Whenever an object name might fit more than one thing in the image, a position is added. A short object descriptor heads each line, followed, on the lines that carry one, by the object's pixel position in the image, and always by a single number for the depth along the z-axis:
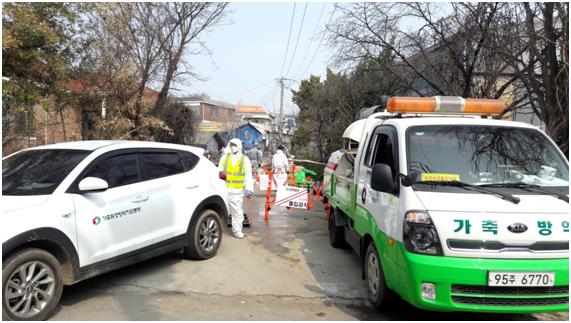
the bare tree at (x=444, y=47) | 9.85
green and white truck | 3.63
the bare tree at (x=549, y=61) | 6.89
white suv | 3.95
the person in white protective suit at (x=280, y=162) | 15.31
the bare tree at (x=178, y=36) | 19.30
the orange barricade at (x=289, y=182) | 9.92
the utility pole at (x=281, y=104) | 38.59
